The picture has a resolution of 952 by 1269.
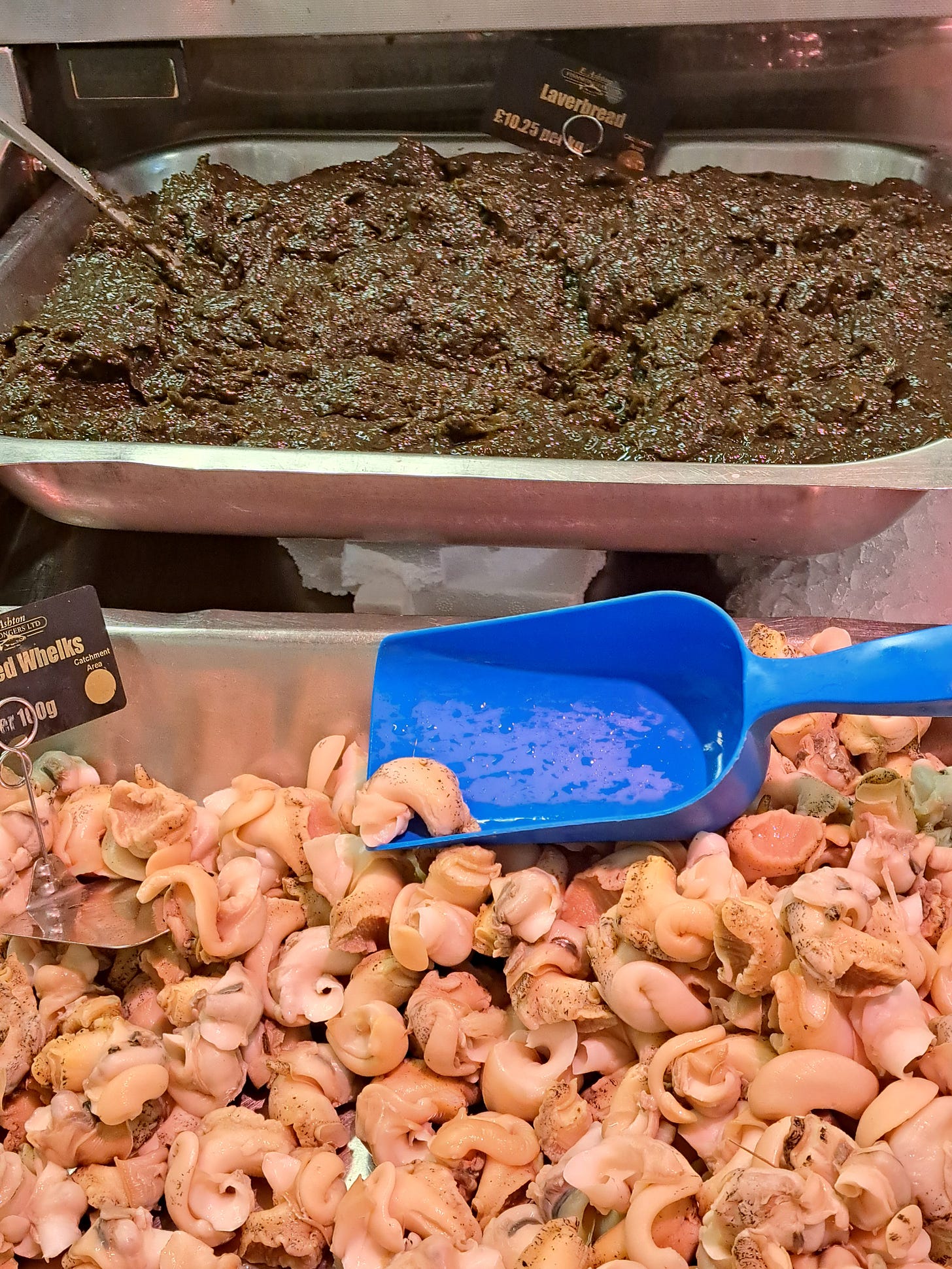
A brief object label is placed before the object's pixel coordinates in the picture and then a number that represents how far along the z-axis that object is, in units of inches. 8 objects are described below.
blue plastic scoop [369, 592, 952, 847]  17.6
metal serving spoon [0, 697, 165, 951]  18.8
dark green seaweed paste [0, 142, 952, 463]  24.3
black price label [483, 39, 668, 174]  29.7
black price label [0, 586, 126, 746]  19.2
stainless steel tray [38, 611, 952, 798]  21.2
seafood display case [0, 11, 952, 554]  21.1
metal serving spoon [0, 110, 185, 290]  28.7
